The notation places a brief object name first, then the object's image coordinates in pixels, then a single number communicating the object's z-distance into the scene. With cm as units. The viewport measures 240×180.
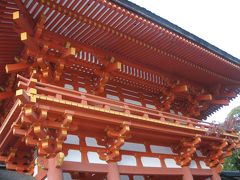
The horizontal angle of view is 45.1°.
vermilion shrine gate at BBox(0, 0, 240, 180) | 648
